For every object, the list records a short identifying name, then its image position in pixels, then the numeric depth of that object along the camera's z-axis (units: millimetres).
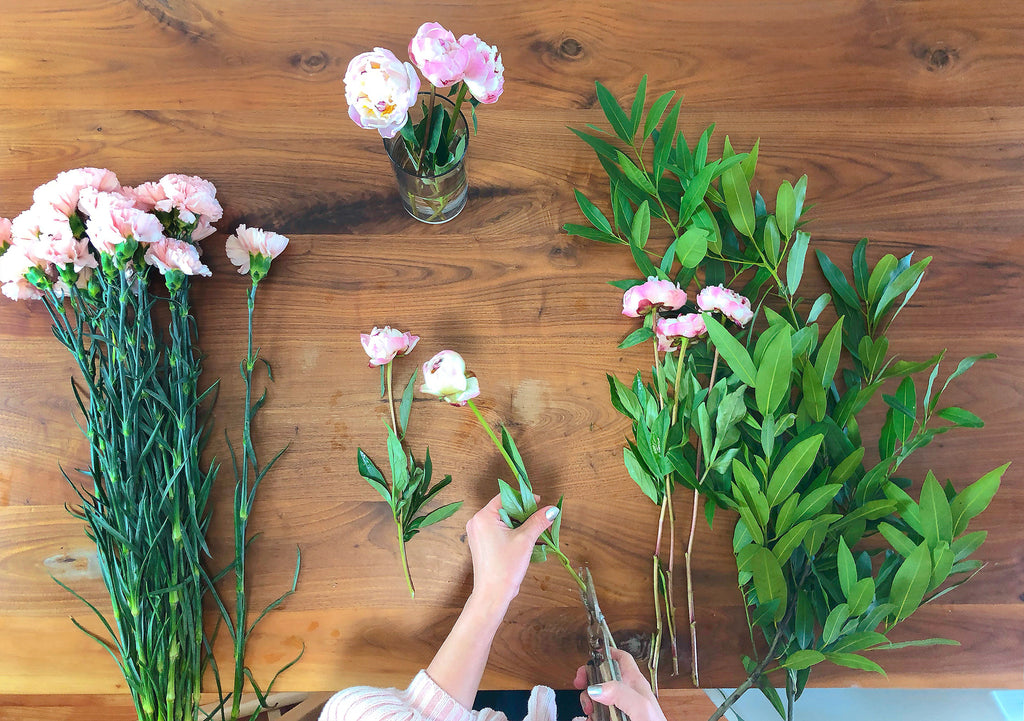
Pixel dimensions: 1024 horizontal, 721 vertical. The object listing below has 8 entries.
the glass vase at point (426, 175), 928
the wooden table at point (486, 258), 1020
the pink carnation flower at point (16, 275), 926
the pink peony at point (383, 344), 969
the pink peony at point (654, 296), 941
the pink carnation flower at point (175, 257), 955
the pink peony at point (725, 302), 925
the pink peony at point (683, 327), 928
